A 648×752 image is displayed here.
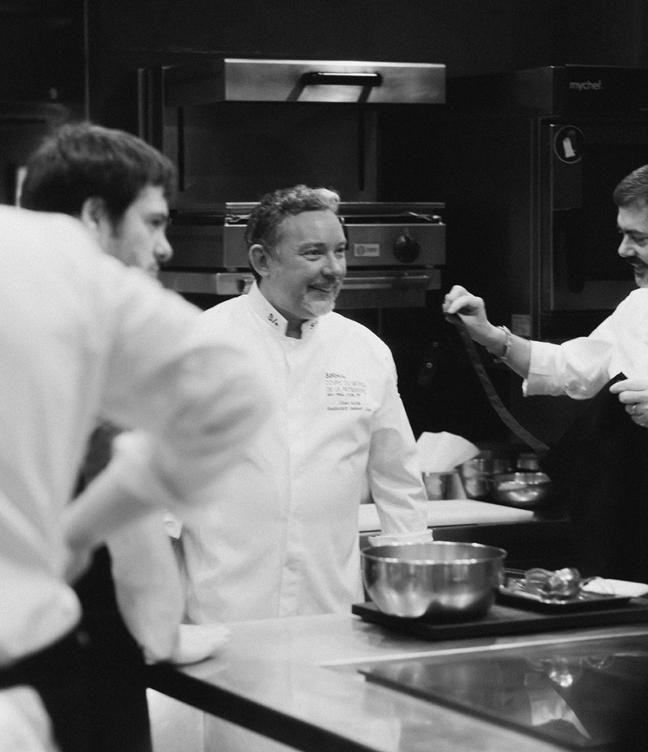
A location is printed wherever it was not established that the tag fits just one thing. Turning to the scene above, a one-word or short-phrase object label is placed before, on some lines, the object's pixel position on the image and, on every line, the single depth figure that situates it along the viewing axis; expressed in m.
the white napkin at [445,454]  4.29
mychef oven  4.26
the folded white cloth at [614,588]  2.71
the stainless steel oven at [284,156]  3.98
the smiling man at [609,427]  3.63
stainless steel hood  3.95
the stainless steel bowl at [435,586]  2.46
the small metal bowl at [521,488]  4.17
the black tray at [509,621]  2.48
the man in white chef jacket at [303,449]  3.22
